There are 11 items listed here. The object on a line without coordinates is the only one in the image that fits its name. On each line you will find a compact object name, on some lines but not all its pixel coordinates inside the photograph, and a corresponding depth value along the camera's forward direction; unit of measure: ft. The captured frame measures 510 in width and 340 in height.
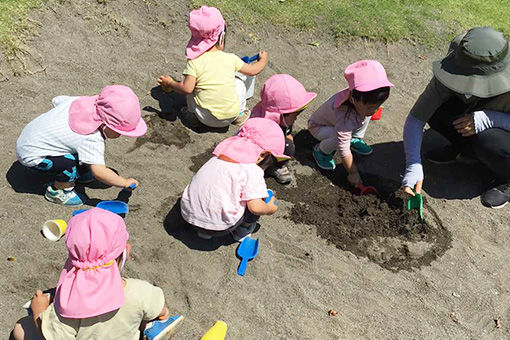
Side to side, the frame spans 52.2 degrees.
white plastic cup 12.03
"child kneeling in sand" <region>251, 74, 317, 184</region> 14.34
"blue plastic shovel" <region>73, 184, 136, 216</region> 12.77
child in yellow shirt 15.37
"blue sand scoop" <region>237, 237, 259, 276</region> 12.08
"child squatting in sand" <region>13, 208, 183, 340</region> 8.66
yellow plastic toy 10.56
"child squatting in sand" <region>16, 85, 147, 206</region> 11.85
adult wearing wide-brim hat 12.53
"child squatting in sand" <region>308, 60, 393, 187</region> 13.64
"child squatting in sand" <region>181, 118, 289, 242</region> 11.80
